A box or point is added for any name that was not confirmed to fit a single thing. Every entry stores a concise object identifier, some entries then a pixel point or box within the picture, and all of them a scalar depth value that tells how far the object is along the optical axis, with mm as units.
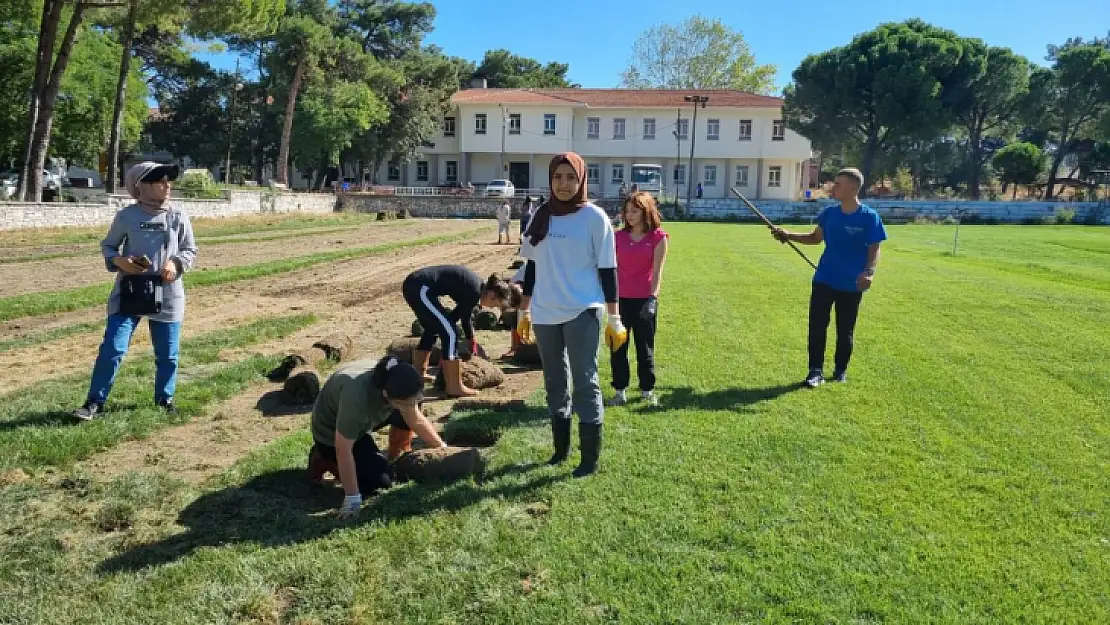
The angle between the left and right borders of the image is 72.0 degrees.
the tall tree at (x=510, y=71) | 74250
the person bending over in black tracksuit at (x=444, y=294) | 6270
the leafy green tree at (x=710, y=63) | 71188
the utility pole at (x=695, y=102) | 48375
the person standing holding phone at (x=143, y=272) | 5395
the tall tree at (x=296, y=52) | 45719
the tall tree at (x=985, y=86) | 54438
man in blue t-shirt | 6438
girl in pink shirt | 5926
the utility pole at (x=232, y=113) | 52506
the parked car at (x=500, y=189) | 51750
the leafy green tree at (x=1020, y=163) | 55438
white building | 58281
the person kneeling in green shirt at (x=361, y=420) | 3854
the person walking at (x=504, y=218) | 22984
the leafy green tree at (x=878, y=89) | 53062
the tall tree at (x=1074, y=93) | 59250
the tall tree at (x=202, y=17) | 25281
